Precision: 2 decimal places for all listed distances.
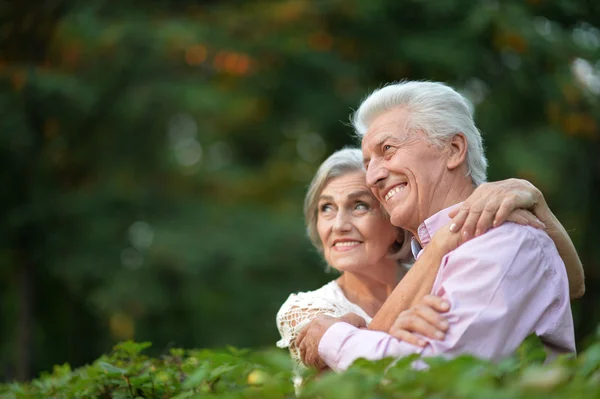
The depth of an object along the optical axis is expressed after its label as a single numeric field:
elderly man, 2.52
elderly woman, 3.47
